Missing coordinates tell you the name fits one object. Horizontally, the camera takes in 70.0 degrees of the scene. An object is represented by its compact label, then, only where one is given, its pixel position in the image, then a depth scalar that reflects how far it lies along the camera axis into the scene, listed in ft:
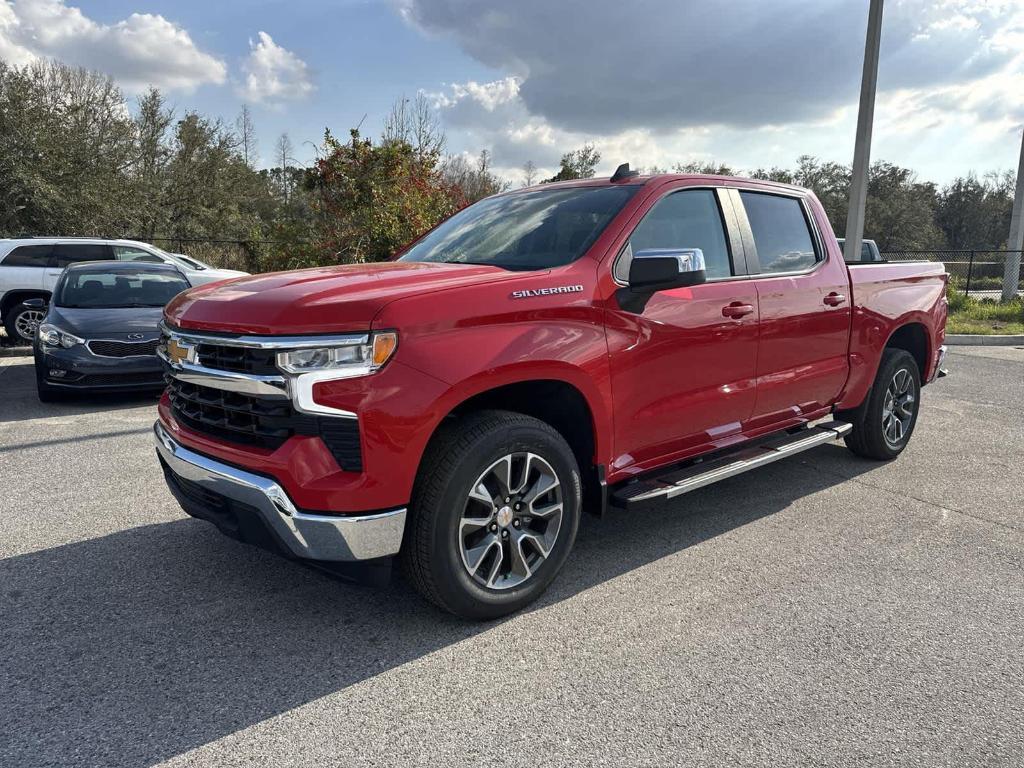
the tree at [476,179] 101.96
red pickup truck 8.87
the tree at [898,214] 162.40
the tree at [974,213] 183.62
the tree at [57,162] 79.41
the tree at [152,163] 98.02
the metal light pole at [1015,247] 55.93
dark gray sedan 23.81
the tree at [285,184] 135.85
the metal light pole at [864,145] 41.47
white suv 39.32
